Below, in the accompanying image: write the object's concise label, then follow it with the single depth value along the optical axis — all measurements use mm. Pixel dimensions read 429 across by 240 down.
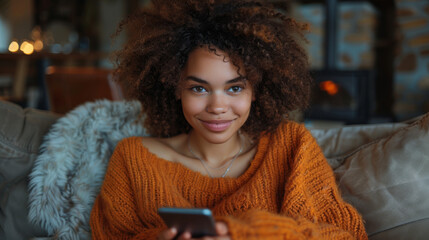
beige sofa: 1140
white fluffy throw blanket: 1360
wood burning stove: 3486
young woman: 1192
